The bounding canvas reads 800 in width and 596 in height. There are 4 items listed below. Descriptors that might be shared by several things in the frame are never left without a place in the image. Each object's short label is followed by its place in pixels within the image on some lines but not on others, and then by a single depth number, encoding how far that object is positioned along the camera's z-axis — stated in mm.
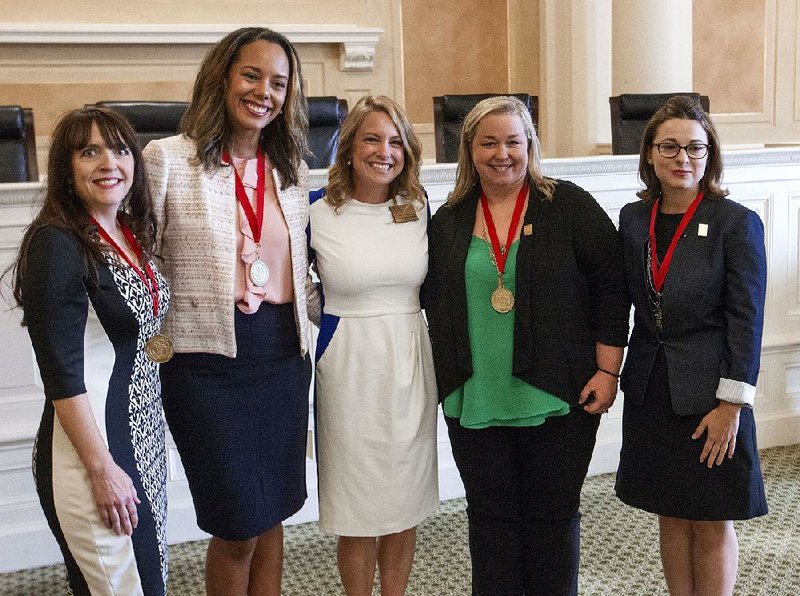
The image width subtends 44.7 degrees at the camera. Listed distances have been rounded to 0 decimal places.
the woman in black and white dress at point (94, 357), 1760
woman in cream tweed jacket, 2111
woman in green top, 2264
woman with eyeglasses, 2193
